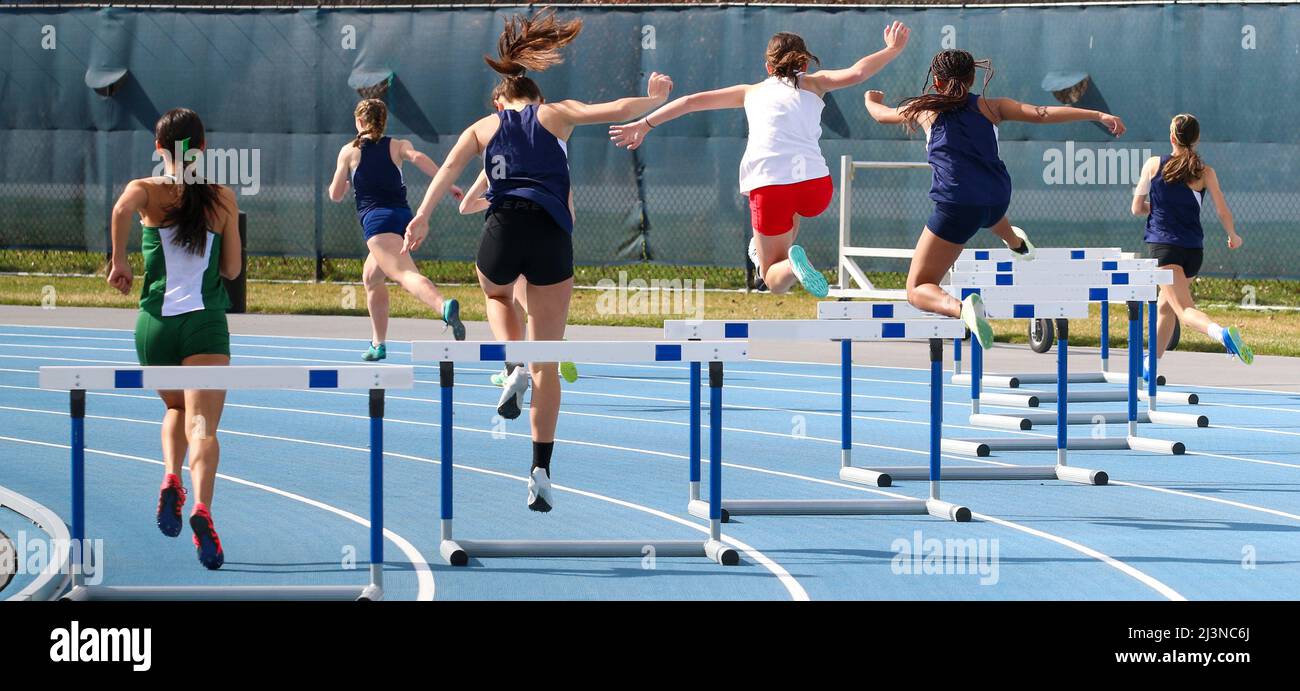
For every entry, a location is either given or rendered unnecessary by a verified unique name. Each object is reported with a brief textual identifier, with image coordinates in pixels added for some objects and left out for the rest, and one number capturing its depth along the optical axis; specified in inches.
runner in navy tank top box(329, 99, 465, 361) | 1083.9
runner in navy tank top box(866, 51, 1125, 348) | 697.6
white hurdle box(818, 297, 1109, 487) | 737.6
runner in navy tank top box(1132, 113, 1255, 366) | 1036.5
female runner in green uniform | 547.5
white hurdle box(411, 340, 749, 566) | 568.4
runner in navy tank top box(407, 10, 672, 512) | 614.2
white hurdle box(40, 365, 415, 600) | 515.8
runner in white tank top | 700.7
